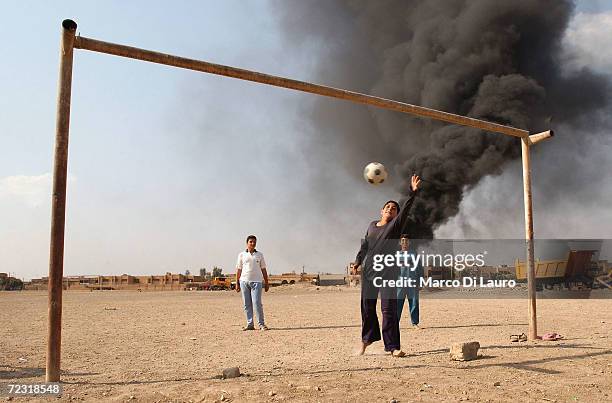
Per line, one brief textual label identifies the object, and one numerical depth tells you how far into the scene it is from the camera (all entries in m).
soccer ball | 9.03
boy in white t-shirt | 9.97
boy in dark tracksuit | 6.51
